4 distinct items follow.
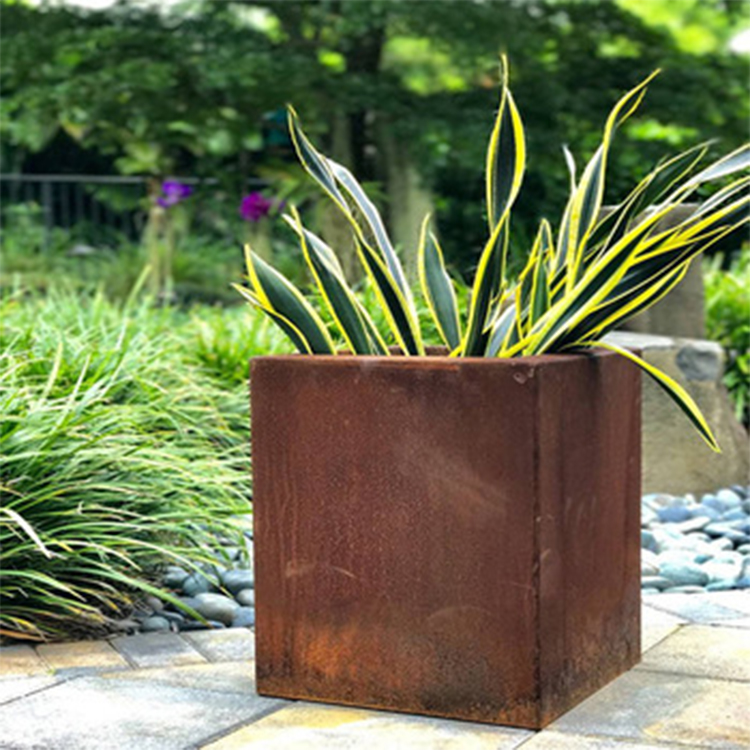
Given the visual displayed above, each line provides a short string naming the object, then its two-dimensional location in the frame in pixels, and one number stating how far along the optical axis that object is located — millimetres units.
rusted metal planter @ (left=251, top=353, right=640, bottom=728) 2492
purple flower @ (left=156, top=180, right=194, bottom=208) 11516
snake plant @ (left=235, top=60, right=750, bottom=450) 2623
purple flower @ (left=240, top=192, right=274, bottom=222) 9798
